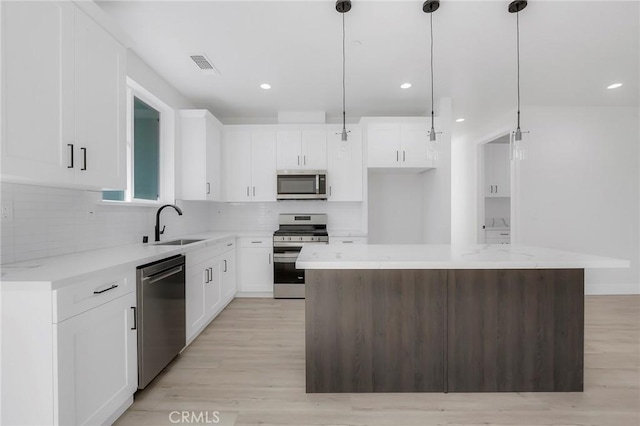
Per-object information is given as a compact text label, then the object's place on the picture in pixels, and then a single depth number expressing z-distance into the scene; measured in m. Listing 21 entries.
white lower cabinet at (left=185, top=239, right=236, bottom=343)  2.76
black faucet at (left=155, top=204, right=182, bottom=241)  3.00
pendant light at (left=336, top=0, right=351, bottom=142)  2.05
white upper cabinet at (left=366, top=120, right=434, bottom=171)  4.17
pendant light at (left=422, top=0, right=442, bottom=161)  2.07
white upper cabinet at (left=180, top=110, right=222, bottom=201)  3.77
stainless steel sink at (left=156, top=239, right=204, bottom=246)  3.04
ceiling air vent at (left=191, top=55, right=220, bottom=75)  2.85
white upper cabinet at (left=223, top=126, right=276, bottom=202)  4.41
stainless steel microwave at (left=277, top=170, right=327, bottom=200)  4.28
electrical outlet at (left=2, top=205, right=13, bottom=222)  1.68
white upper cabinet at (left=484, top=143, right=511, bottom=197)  5.82
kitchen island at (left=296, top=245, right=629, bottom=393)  2.00
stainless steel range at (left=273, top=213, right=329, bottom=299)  4.12
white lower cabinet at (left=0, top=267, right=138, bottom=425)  1.31
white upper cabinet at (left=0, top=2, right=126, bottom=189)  1.40
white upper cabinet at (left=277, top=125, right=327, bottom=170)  4.38
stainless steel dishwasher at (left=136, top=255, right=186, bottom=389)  1.94
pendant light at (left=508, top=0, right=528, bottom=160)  2.10
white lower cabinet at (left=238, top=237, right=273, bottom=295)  4.25
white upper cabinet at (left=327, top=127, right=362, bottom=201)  4.37
